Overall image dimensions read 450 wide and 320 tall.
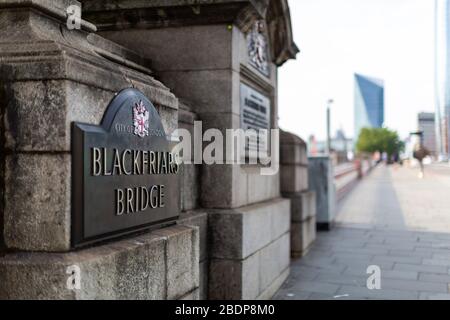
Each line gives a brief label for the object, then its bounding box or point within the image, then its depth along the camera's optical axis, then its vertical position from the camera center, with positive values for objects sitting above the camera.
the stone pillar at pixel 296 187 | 8.09 -0.35
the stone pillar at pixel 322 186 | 11.36 -0.44
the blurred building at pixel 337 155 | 47.75 +1.15
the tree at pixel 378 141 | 143.00 +6.61
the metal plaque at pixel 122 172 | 2.60 -0.03
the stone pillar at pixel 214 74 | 5.09 +0.93
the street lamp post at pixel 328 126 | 33.19 +2.50
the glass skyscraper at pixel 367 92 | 185.09 +26.85
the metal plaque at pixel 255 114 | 5.68 +0.61
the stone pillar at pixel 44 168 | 2.45 +0.00
